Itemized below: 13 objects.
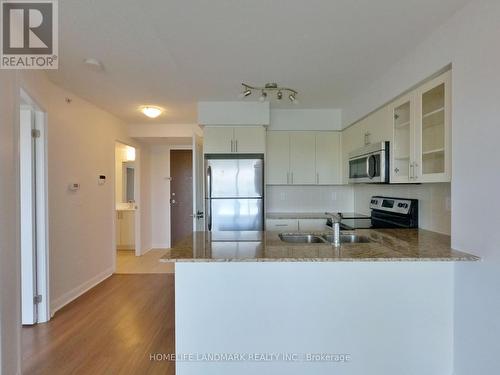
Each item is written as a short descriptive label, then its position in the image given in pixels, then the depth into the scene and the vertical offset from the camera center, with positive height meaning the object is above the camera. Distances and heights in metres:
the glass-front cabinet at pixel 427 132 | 1.88 +0.40
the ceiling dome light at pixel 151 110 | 3.72 +1.00
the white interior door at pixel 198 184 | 3.47 +0.01
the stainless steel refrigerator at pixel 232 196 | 3.59 -0.14
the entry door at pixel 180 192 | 5.86 -0.15
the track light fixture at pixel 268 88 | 2.70 +0.97
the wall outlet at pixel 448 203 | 2.30 -0.16
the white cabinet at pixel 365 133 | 2.70 +0.58
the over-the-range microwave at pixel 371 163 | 2.59 +0.22
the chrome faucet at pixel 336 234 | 1.93 -0.34
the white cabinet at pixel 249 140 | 3.64 +0.59
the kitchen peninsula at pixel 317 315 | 1.72 -0.80
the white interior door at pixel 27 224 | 2.70 -0.38
